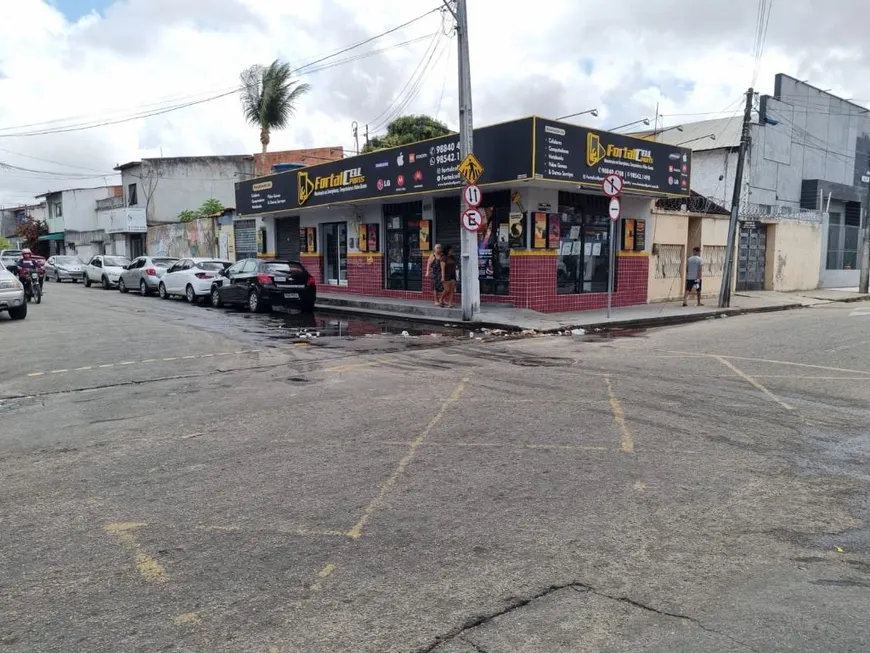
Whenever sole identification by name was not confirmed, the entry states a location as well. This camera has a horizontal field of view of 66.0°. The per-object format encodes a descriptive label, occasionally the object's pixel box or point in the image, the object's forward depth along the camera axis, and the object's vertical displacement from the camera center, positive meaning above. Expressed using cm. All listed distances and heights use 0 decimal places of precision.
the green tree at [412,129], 3756 +672
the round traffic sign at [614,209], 1592 +93
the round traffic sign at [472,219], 1539 +66
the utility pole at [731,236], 1978 +36
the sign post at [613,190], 1589 +137
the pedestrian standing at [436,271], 1830 -61
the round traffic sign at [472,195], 1529 +121
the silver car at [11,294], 1608 -105
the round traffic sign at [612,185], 1588 +149
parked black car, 1898 -104
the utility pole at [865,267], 2731 -80
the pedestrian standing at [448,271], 1856 -62
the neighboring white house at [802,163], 3055 +412
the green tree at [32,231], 5778 +160
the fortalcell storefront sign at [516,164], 1609 +232
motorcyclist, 2006 -50
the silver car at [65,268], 3609 -100
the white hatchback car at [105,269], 3014 -91
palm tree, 3422 +780
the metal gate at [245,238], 3113 +52
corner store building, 1673 +120
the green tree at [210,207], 4041 +254
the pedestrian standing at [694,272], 1988 -71
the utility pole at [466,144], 1541 +243
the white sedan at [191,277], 2227 -95
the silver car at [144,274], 2561 -94
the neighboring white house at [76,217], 5163 +259
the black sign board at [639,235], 2034 +40
